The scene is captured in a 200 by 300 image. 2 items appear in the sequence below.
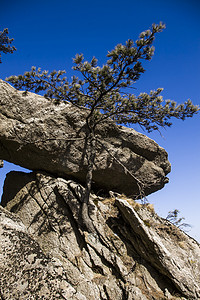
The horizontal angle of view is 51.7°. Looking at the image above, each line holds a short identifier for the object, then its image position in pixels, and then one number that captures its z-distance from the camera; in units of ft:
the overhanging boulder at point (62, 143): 36.17
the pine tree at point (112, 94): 24.04
